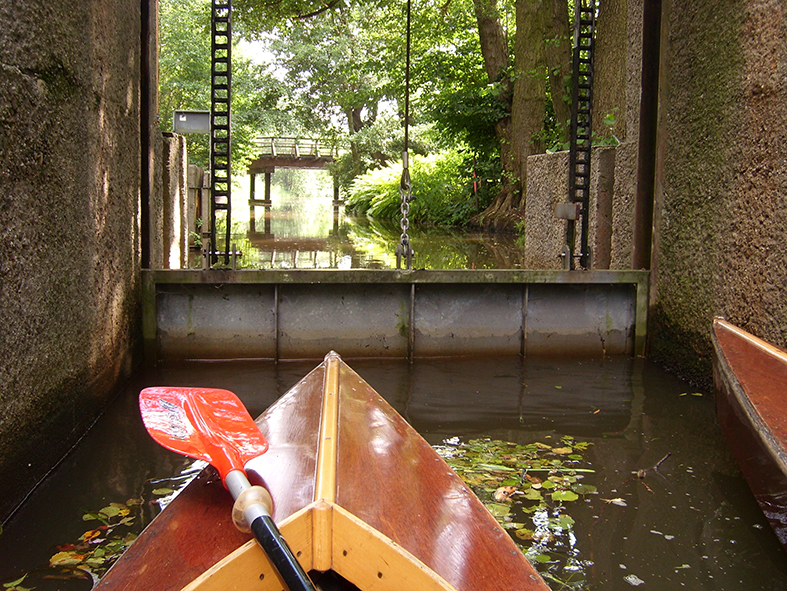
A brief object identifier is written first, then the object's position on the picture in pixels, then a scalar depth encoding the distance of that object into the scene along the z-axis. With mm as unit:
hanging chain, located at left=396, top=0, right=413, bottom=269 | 6977
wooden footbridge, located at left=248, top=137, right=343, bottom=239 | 38938
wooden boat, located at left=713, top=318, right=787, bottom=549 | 3381
